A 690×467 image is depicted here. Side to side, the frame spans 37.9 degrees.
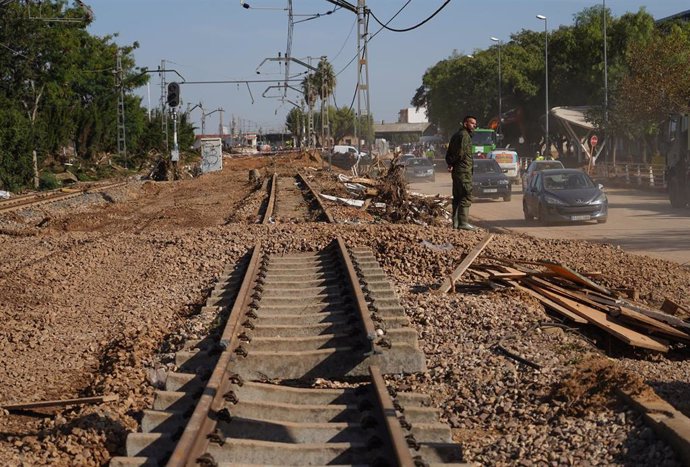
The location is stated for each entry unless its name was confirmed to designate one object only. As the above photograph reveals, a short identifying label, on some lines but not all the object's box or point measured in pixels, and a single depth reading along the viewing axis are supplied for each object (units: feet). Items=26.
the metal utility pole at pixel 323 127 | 235.24
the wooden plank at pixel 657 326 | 29.27
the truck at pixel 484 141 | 201.05
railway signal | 154.40
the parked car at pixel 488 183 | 122.52
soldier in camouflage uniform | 56.18
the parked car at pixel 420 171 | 176.55
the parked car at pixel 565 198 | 82.74
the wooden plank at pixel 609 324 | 28.53
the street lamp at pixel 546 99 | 195.84
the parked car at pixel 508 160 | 166.09
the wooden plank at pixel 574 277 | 35.19
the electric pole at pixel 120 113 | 205.73
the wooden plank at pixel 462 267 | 34.47
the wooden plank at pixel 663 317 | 29.50
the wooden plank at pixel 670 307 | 32.37
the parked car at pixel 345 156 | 205.02
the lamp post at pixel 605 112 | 171.26
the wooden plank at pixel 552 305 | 31.32
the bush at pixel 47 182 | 151.43
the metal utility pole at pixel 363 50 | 120.06
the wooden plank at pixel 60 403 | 22.93
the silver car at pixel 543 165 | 121.80
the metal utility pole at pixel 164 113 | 267.12
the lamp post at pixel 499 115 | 255.74
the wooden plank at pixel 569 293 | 32.58
